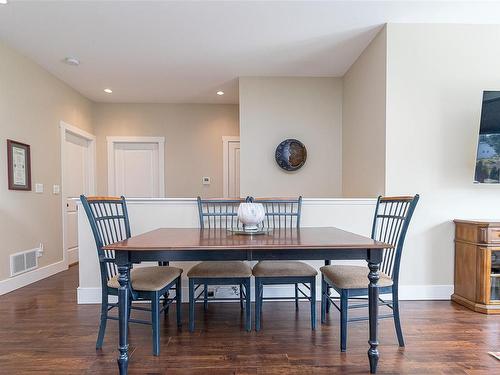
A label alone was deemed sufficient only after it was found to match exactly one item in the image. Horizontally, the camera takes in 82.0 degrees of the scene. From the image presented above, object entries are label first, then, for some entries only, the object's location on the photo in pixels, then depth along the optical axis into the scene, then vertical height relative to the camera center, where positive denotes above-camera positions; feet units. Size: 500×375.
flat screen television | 8.18 +1.15
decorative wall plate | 13.30 +1.21
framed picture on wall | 10.36 +0.55
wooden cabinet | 7.91 -2.44
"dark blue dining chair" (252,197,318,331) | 6.95 -2.30
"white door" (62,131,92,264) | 13.87 +0.10
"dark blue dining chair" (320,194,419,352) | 5.98 -2.15
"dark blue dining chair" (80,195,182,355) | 5.87 -2.19
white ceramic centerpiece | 6.53 -0.77
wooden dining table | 5.00 -1.30
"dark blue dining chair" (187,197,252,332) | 6.91 -2.22
